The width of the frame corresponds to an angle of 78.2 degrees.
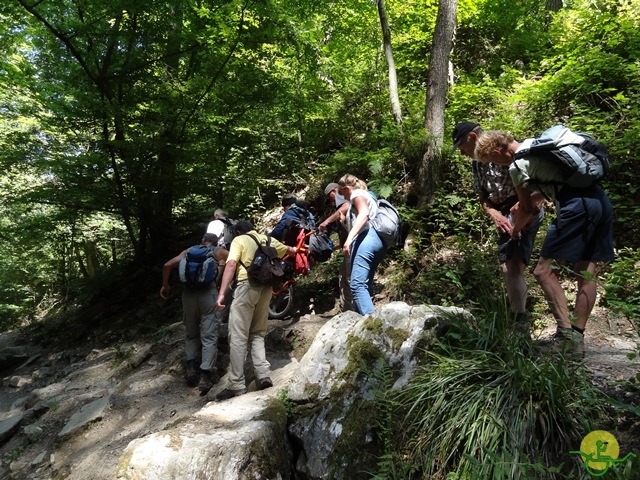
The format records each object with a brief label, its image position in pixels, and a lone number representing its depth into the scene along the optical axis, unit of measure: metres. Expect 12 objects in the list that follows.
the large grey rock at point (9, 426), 5.73
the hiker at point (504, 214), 3.72
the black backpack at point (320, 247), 6.29
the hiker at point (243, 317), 4.63
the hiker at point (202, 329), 5.46
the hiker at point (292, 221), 6.50
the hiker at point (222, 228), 6.87
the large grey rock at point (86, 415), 5.12
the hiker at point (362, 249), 4.61
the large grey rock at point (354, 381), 3.06
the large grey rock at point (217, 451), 2.90
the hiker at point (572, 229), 3.09
